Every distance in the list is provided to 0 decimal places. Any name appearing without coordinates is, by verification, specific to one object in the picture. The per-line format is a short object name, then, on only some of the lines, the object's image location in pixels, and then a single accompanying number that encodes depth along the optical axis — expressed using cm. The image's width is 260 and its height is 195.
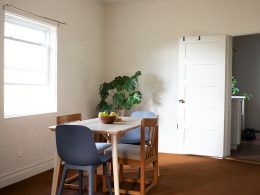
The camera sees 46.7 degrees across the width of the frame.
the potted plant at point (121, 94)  530
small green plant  643
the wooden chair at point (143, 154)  312
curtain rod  356
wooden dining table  284
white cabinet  554
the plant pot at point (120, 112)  555
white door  496
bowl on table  329
